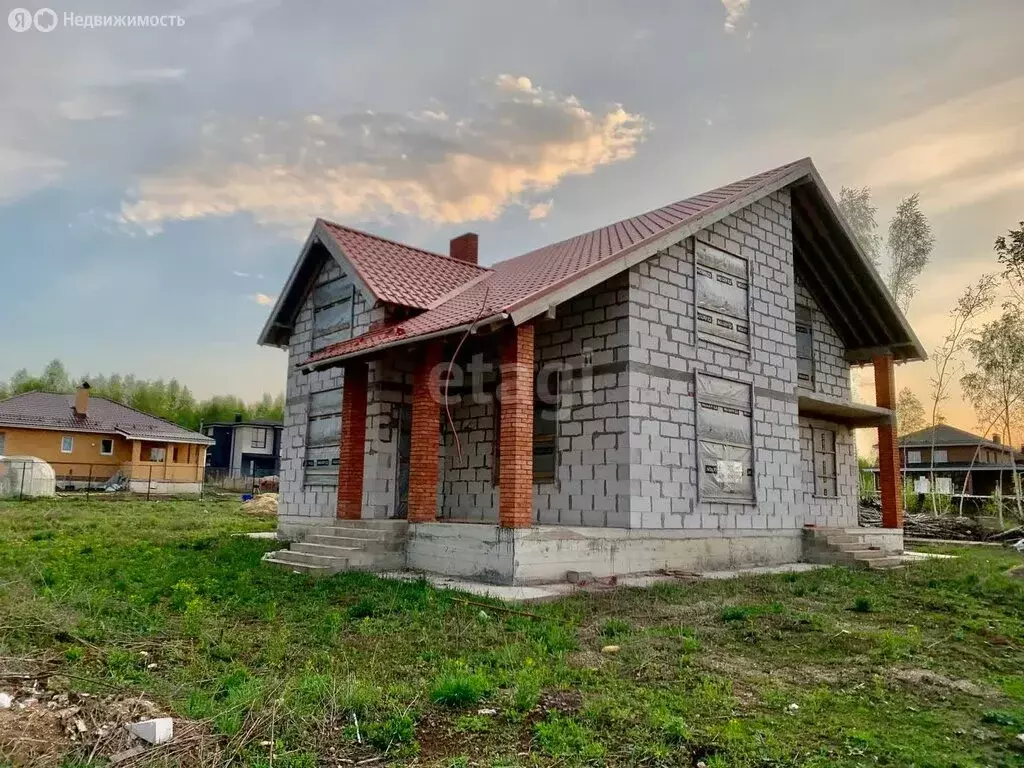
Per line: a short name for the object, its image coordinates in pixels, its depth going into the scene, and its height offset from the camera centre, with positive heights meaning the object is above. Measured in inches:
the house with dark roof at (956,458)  1670.8 +82.9
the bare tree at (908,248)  1247.5 +423.0
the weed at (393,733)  162.9 -59.8
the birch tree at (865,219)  1306.6 +493.1
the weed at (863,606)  339.3 -57.0
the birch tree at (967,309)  1108.6 +286.9
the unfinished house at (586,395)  405.7 +60.9
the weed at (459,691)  187.9 -57.0
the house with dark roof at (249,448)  2247.8 +80.7
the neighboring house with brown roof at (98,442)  1482.5 +62.8
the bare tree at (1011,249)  802.8 +277.4
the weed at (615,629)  269.7 -57.6
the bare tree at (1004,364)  1055.0 +191.3
